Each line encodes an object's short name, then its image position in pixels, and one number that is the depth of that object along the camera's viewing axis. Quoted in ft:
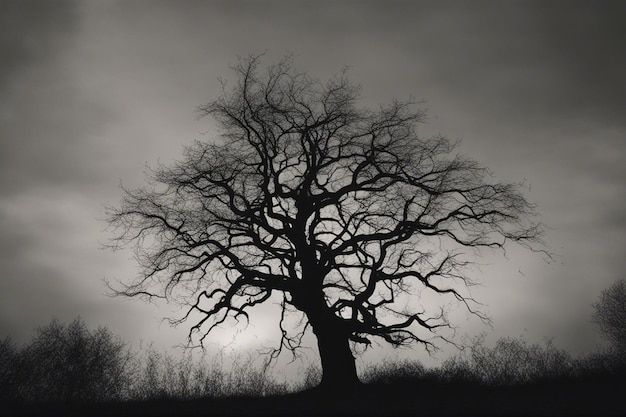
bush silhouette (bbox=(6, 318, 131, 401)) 79.96
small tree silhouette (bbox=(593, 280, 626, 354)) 97.50
